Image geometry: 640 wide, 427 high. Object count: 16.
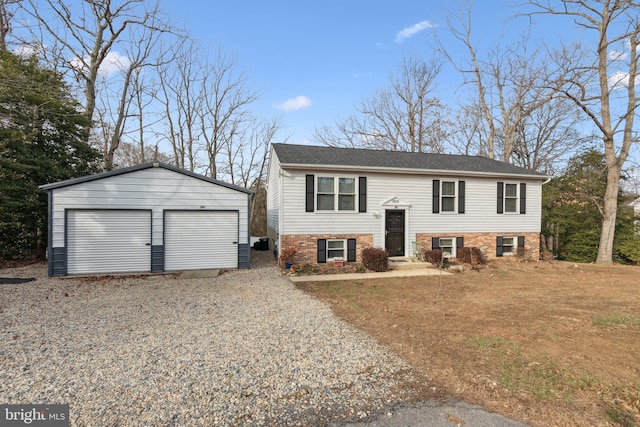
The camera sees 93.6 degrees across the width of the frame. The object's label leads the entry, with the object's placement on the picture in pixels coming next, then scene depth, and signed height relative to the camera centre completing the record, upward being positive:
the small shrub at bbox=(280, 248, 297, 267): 10.02 -1.37
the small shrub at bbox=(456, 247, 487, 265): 10.95 -1.50
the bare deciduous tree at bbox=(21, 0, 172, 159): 14.18 +8.17
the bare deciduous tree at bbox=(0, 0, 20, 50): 12.03 +7.88
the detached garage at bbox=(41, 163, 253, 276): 8.71 -0.29
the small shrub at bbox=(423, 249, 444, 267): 10.44 -1.45
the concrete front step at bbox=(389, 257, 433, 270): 10.33 -1.70
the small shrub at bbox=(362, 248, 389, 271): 9.80 -1.46
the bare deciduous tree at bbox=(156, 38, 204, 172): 22.16 +5.91
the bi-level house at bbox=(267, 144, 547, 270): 10.39 +0.43
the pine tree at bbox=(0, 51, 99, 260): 9.76 +1.92
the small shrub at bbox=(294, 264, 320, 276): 9.53 -1.79
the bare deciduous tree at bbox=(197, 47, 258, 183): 22.77 +6.48
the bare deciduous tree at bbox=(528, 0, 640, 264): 11.85 +4.71
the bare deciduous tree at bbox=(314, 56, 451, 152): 22.14 +6.60
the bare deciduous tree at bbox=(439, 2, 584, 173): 19.17 +5.72
